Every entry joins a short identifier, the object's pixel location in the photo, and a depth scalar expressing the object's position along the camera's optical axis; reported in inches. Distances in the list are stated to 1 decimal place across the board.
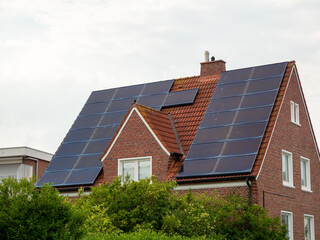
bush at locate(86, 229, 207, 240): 627.2
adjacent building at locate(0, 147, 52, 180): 1550.2
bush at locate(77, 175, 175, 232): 818.2
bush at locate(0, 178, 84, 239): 578.2
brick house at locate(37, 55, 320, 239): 987.3
